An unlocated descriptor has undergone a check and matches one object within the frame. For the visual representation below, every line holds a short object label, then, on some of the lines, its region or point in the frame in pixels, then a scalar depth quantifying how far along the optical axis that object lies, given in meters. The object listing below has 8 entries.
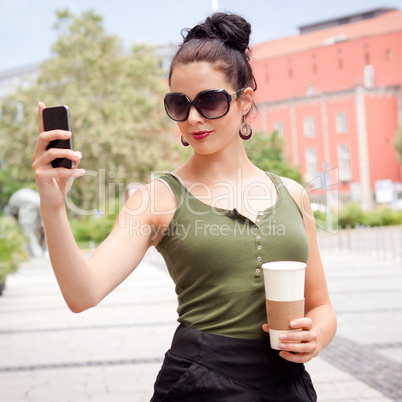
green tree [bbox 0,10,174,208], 34.22
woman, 1.64
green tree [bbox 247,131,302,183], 28.06
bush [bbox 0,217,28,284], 11.55
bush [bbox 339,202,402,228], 32.25
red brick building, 47.16
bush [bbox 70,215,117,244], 28.81
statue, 22.17
